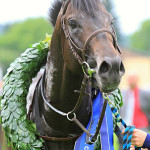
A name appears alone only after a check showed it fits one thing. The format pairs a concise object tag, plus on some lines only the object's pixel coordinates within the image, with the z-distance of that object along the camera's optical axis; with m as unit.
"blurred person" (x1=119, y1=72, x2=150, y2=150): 16.28
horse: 5.84
